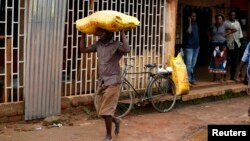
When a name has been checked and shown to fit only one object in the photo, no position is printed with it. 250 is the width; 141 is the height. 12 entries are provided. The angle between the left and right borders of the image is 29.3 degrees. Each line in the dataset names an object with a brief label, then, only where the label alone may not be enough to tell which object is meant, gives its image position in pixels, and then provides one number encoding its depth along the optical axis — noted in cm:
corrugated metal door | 800
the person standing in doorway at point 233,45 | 1261
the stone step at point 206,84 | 1163
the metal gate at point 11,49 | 786
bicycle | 909
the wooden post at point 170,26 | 1059
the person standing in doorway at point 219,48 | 1212
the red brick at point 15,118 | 805
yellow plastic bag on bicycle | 1002
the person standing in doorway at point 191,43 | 1140
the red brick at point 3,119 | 793
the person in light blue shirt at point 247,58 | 856
